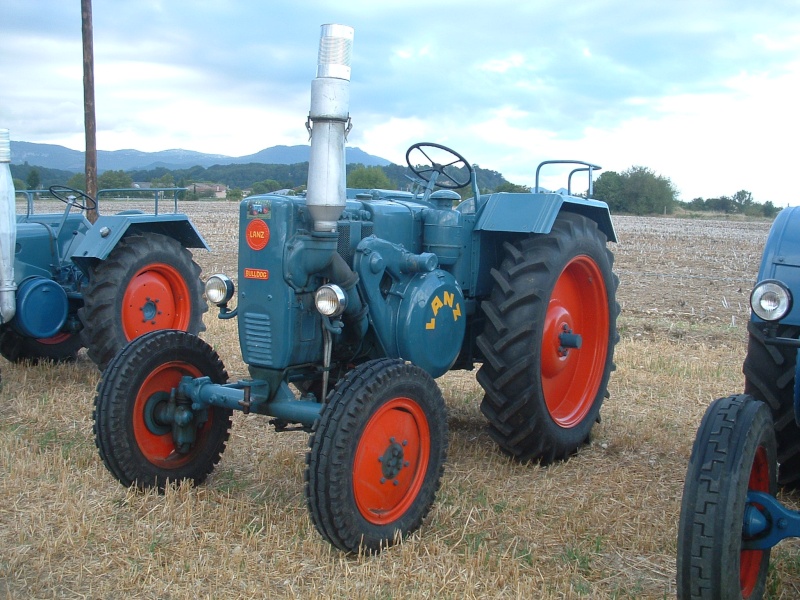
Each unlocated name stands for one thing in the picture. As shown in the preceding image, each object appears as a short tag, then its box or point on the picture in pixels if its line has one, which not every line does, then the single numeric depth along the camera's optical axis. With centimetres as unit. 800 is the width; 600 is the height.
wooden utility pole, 1010
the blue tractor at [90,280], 572
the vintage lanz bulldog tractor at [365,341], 329
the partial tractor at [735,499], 235
